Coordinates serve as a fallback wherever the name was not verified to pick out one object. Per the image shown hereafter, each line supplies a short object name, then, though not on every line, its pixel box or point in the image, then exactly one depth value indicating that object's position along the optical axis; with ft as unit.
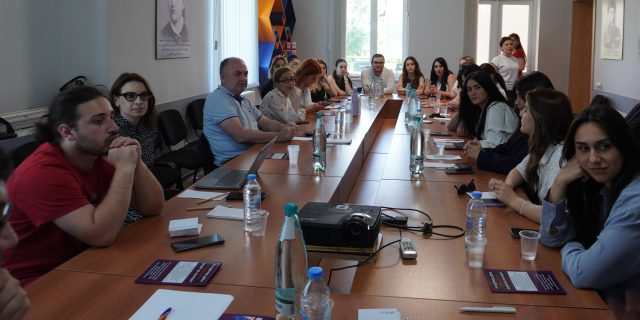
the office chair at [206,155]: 14.10
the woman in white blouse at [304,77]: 19.95
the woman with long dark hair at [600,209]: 5.71
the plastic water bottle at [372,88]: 27.08
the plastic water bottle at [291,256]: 5.17
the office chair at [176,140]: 16.80
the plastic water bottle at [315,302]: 4.47
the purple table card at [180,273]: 5.84
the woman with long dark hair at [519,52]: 33.29
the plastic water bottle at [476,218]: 7.30
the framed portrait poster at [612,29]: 23.90
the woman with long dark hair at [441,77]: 30.53
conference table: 5.31
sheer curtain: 25.25
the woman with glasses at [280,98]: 17.66
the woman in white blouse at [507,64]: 32.55
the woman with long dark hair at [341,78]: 30.78
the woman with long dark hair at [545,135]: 9.11
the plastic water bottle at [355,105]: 20.57
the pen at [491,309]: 5.21
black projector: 6.40
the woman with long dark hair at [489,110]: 13.74
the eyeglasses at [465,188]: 9.44
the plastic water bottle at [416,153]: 10.97
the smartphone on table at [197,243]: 6.78
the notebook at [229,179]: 9.73
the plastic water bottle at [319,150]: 11.14
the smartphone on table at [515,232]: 7.32
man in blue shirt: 14.37
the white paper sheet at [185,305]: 5.11
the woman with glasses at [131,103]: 11.09
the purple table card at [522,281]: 5.68
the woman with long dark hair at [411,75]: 31.55
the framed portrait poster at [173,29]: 18.76
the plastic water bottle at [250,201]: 7.51
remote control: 6.63
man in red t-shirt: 6.78
